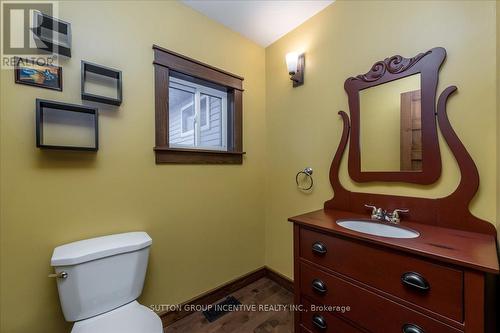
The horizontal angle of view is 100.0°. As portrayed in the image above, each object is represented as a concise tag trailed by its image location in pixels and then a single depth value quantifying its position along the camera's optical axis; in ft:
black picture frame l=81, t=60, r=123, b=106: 3.90
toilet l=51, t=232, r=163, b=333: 3.34
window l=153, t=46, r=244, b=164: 4.98
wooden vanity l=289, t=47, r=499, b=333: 2.57
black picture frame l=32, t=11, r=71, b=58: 3.53
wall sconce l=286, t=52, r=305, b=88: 5.87
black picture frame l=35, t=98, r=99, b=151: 3.44
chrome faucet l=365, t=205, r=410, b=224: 4.05
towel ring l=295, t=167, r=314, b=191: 5.79
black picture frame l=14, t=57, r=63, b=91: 3.46
